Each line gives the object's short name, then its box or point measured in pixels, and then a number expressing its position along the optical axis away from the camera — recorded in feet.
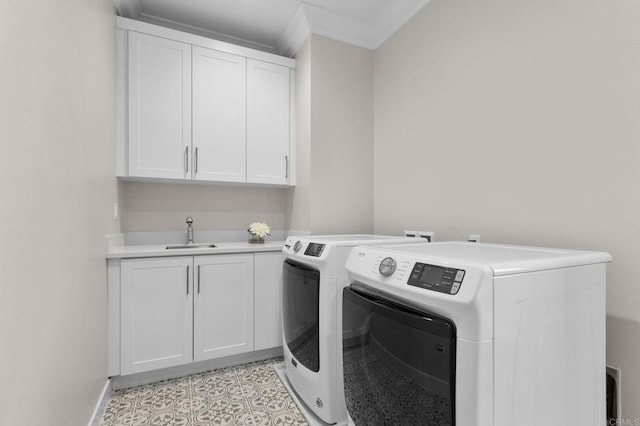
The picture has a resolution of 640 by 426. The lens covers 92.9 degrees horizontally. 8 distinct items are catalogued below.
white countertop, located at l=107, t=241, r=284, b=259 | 6.59
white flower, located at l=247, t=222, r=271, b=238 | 8.79
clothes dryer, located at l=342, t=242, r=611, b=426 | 2.63
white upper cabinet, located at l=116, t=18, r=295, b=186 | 7.47
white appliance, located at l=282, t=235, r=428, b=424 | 5.22
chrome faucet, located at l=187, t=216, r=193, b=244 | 8.65
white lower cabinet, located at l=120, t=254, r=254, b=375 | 6.65
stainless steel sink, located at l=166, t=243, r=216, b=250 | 8.31
